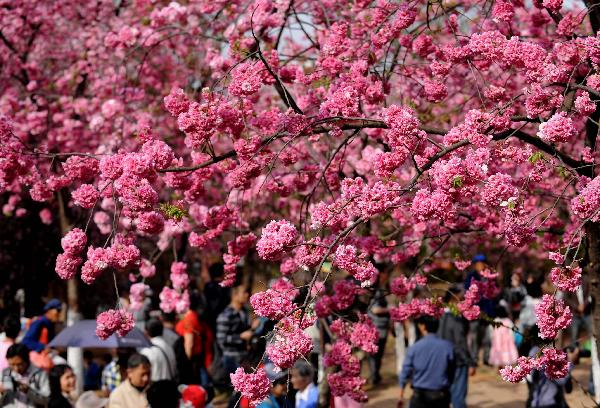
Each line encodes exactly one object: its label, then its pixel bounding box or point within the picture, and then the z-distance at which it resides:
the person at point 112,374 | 18.70
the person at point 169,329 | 19.80
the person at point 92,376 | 21.62
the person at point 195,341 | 20.81
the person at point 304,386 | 15.05
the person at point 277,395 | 13.99
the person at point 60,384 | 15.70
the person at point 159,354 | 17.83
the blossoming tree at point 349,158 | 9.59
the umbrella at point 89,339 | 18.41
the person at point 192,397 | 15.07
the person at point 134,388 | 13.59
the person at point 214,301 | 25.11
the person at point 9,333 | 17.89
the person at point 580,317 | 36.20
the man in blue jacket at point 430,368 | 17.69
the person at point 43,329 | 19.45
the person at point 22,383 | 15.56
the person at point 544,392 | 17.22
